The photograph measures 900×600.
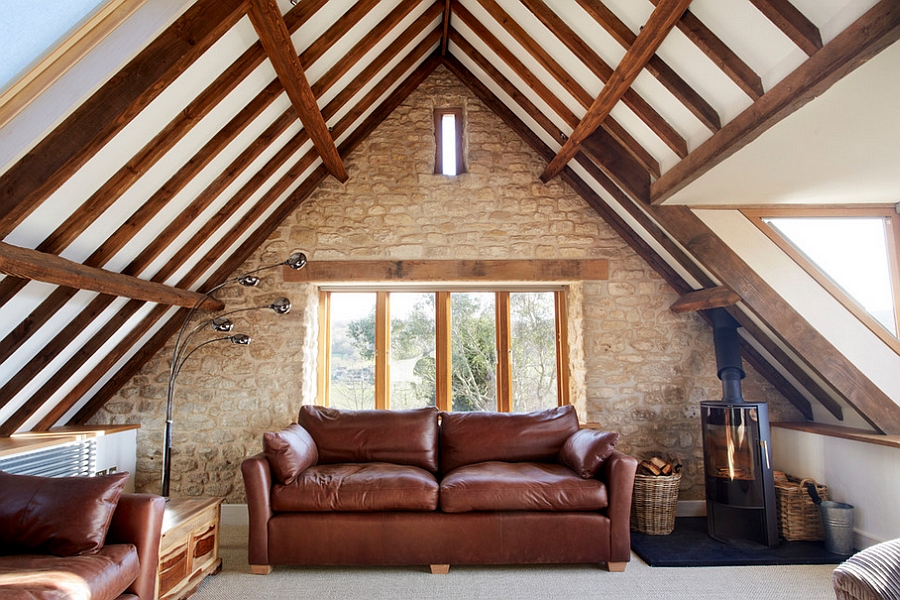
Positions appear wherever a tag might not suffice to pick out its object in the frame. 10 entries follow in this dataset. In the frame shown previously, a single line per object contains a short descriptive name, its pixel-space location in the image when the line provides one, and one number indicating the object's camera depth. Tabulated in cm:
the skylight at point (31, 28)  175
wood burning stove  369
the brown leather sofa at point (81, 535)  206
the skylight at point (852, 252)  370
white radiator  315
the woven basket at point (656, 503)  392
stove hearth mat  336
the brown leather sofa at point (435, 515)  328
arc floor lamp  363
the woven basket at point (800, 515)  374
